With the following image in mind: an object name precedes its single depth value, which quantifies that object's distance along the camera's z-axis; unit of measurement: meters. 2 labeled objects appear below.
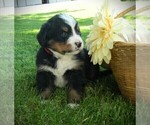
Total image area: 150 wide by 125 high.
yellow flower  1.20
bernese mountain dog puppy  1.18
